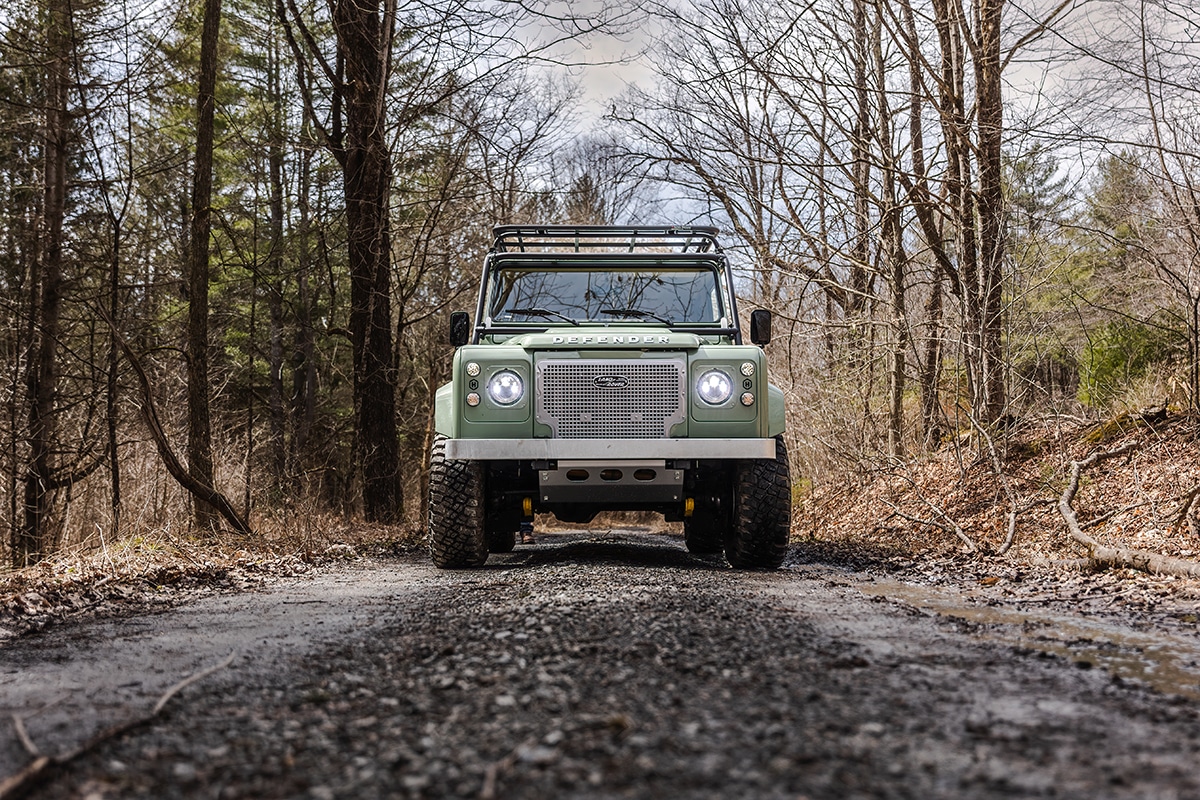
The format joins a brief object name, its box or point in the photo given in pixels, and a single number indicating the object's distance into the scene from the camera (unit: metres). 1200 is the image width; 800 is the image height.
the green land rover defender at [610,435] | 6.13
